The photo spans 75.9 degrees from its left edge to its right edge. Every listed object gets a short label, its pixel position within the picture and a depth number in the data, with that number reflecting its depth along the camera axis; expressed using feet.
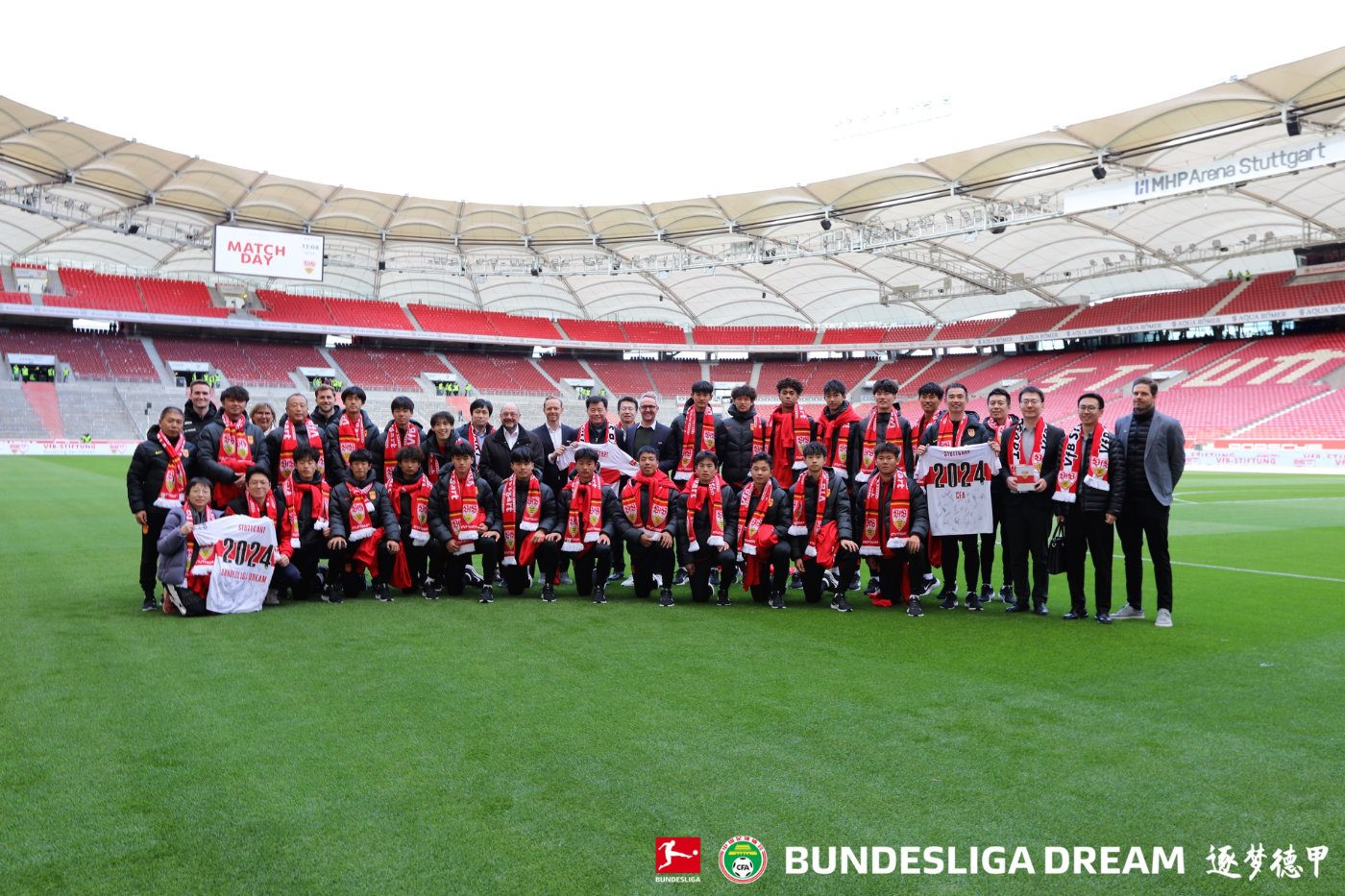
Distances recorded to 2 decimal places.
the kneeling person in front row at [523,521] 25.48
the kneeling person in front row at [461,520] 25.22
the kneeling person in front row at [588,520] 25.20
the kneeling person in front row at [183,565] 22.16
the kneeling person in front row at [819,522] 24.43
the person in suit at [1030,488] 23.38
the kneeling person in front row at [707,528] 25.05
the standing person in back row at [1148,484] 21.89
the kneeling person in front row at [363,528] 24.95
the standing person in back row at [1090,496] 22.34
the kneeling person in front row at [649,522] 25.26
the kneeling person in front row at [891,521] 24.16
